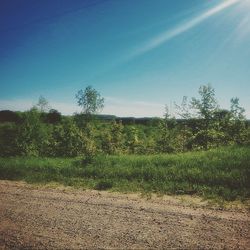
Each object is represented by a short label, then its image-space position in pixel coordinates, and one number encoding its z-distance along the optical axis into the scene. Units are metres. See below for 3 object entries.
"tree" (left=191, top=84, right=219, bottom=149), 19.33
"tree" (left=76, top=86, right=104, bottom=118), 51.06
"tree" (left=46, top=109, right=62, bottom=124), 48.92
